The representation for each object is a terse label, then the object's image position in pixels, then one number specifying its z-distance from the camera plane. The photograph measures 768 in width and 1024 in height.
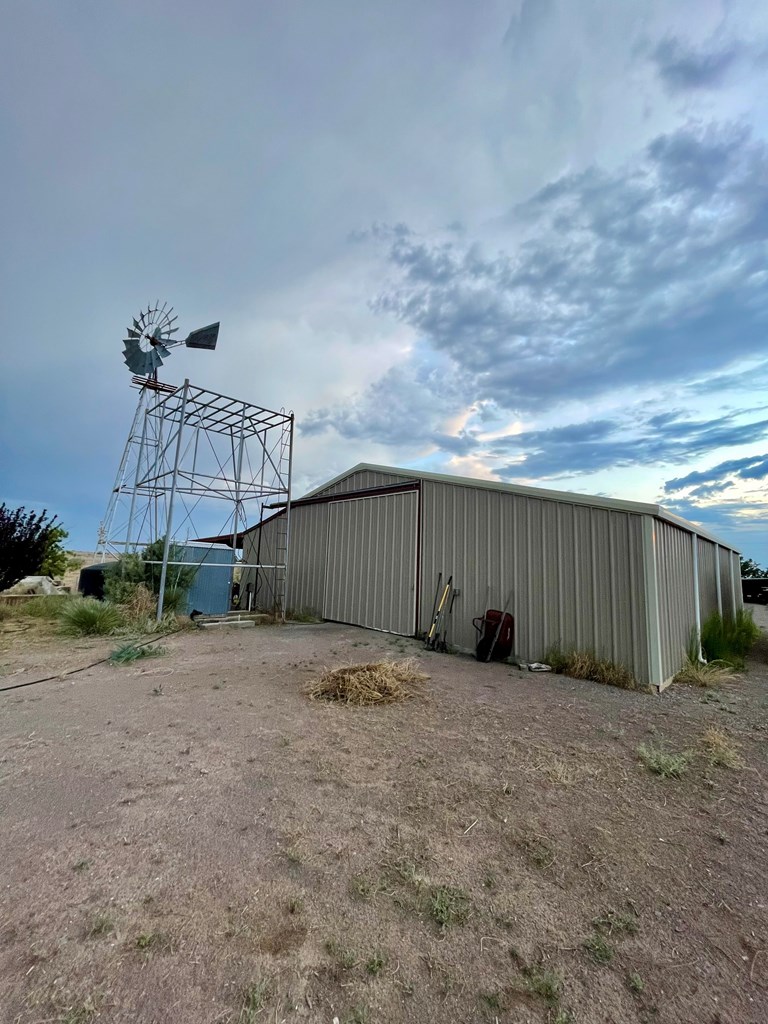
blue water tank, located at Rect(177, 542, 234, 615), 11.00
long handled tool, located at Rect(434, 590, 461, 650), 7.71
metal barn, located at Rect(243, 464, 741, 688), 5.69
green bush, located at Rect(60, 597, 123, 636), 7.82
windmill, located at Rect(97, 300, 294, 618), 9.77
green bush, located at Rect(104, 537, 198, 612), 9.12
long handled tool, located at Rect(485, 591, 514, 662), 6.57
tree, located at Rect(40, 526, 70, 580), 14.67
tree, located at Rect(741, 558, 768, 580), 19.80
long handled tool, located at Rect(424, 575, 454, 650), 7.73
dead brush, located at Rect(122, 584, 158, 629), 8.55
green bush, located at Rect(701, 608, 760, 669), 7.51
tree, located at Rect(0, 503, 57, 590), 9.93
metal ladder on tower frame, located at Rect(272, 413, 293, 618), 10.86
